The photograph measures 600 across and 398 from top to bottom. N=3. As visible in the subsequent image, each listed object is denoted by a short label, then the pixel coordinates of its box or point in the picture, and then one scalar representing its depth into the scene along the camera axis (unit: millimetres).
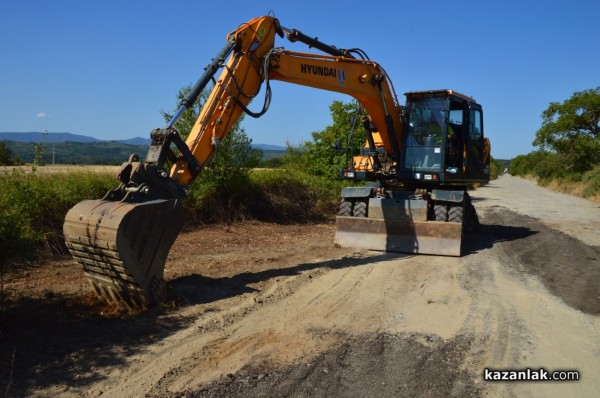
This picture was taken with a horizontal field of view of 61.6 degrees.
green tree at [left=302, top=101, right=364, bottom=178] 19956
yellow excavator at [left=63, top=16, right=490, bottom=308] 5762
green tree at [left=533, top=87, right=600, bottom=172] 35638
